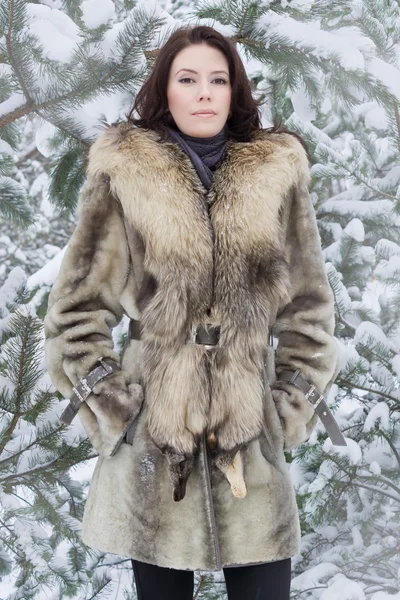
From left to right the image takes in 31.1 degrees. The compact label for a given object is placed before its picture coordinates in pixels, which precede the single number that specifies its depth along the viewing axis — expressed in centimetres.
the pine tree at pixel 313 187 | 236
